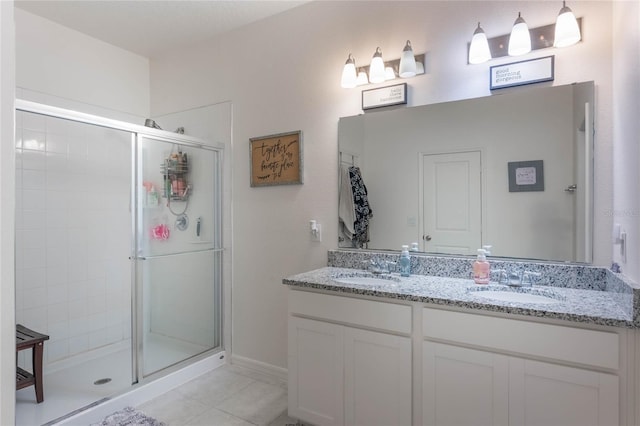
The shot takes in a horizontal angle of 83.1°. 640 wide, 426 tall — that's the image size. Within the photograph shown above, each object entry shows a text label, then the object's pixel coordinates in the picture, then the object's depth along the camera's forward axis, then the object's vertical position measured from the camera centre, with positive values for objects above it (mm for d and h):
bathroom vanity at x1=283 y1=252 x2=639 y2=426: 1308 -584
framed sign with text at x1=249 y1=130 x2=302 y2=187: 2570 +392
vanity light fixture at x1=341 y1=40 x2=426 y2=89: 2059 +860
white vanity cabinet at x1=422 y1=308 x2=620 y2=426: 1299 -634
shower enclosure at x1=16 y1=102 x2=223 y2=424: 2510 -294
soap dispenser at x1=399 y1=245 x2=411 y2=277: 2099 -305
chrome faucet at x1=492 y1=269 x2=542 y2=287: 1792 -339
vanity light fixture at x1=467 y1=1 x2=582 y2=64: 1673 +859
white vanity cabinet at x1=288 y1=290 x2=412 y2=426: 1675 -742
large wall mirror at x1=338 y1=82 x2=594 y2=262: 1768 +211
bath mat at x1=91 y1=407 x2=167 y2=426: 2051 -1200
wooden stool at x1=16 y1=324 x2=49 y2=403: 2137 -897
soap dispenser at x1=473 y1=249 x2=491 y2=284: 1852 -306
